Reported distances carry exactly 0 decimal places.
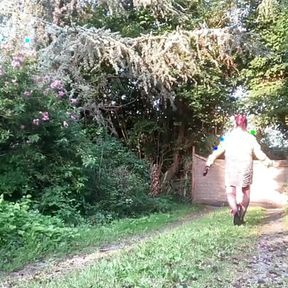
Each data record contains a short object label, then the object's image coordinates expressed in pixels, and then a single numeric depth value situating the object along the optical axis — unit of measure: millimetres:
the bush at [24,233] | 4506
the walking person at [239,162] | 5549
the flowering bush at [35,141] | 6547
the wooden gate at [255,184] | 10330
